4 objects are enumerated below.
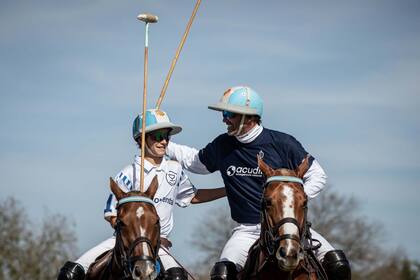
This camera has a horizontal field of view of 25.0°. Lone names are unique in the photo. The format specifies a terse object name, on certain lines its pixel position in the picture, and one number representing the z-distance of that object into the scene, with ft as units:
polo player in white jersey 39.09
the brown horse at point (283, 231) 33.45
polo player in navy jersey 38.55
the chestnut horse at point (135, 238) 33.32
